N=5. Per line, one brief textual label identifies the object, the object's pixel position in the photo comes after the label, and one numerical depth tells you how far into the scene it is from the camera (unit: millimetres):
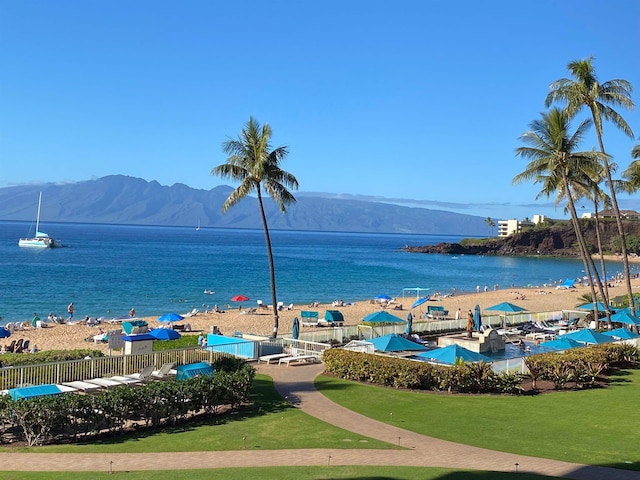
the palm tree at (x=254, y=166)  29109
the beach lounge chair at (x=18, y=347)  29144
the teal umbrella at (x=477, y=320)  33188
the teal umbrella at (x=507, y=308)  36562
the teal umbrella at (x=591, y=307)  37781
